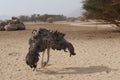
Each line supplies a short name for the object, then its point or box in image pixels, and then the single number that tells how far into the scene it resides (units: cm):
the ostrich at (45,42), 1085
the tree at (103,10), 2294
